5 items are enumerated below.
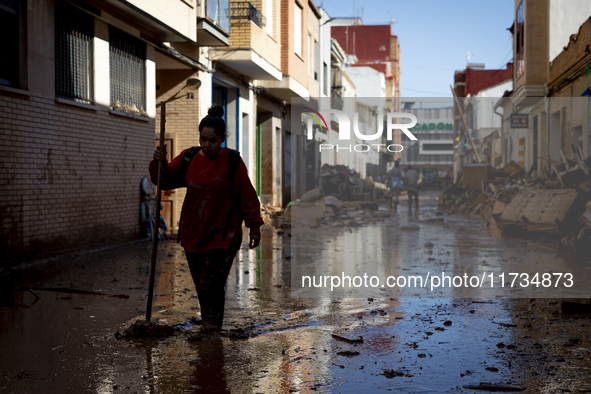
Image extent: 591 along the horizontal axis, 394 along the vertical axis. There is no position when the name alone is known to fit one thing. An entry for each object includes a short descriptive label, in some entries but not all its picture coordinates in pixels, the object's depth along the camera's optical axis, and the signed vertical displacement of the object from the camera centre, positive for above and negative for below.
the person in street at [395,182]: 16.31 -0.21
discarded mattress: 11.63 -0.71
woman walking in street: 4.59 -0.25
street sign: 23.41 +2.05
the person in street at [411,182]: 17.88 -0.23
